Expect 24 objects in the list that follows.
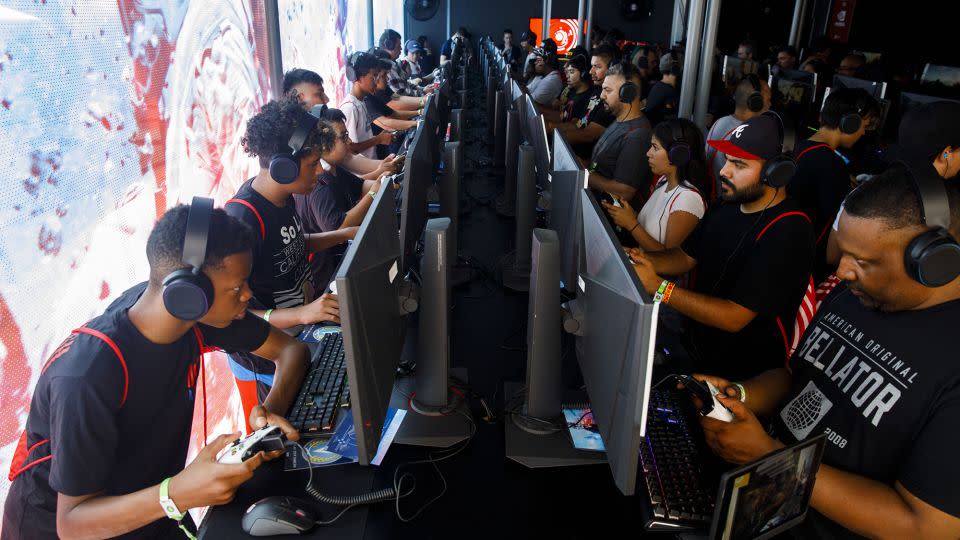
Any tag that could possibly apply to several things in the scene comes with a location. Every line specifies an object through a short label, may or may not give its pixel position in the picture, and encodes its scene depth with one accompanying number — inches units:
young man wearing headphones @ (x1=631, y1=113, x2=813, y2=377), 72.7
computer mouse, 50.2
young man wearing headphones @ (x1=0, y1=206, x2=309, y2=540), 48.6
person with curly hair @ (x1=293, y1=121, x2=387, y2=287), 110.4
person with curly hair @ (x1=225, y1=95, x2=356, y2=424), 83.7
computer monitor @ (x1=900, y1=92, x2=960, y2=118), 157.1
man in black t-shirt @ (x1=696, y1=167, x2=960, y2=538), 44.1
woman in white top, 101.1
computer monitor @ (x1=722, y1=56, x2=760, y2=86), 254.2
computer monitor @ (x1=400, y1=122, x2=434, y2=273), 78.6
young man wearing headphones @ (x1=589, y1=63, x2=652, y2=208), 128.6
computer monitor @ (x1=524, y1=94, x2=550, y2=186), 104.8
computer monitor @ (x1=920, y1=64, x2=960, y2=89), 227.5
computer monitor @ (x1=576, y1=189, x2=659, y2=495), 42.9
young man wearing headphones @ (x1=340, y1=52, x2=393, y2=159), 171.8
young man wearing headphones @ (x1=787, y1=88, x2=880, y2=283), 124.8
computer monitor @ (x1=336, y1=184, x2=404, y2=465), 46.5
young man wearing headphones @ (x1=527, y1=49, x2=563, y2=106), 243.1
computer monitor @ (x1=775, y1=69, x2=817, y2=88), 217.8
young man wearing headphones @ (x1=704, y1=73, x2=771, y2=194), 155.4
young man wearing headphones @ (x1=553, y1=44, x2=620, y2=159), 187.0
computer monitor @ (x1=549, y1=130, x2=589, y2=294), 75.4
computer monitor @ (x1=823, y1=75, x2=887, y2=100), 181.6
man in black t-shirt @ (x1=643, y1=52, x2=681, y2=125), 230.1
